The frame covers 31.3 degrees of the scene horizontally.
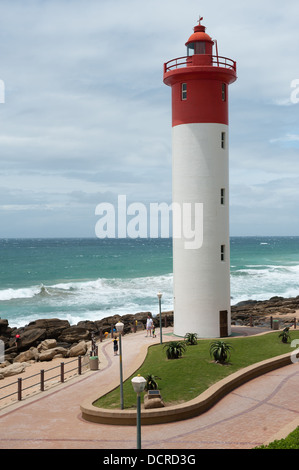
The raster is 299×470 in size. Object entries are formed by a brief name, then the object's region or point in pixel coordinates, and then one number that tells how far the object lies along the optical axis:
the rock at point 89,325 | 39.19
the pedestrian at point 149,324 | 31.16
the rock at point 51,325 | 37.96
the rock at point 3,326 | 39.87
